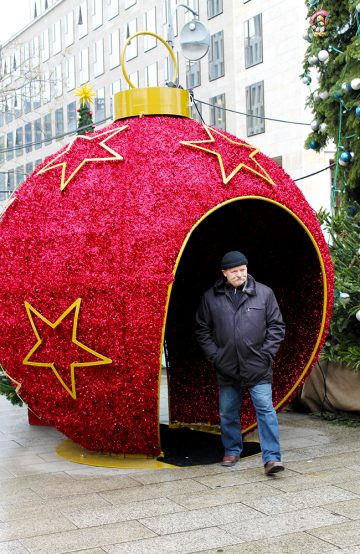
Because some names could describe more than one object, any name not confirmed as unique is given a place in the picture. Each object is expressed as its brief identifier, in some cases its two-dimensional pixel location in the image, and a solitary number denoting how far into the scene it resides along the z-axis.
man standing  6.25
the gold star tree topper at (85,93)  8.39
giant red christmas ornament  5.93
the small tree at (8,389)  7.68
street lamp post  14.39
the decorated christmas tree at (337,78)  8.98
